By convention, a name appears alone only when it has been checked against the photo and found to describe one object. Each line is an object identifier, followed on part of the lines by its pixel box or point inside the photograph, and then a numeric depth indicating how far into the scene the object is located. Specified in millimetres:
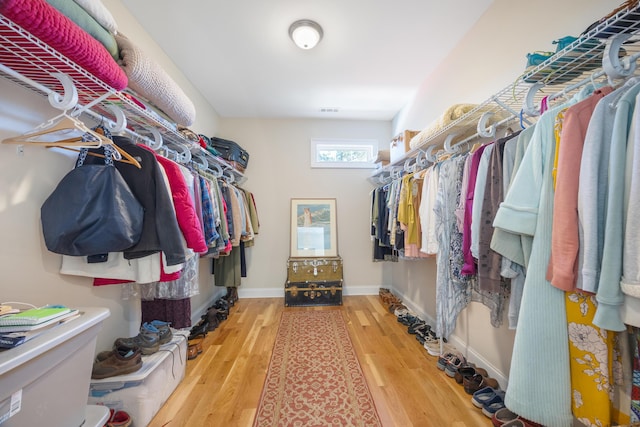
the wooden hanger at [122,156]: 1105
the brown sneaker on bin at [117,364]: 1188
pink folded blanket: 646
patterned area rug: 1314
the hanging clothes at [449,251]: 1465
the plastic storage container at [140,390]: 1189
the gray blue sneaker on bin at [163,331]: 1507
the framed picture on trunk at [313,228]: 3350
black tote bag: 978
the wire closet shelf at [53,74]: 729
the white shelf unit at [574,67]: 741
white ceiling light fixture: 1743
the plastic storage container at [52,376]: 615
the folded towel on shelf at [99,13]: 871
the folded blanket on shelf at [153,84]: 1079
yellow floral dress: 707
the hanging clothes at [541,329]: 769
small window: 3451
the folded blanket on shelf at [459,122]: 1445
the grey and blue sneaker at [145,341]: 1371
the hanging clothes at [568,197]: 731
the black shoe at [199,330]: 2177
